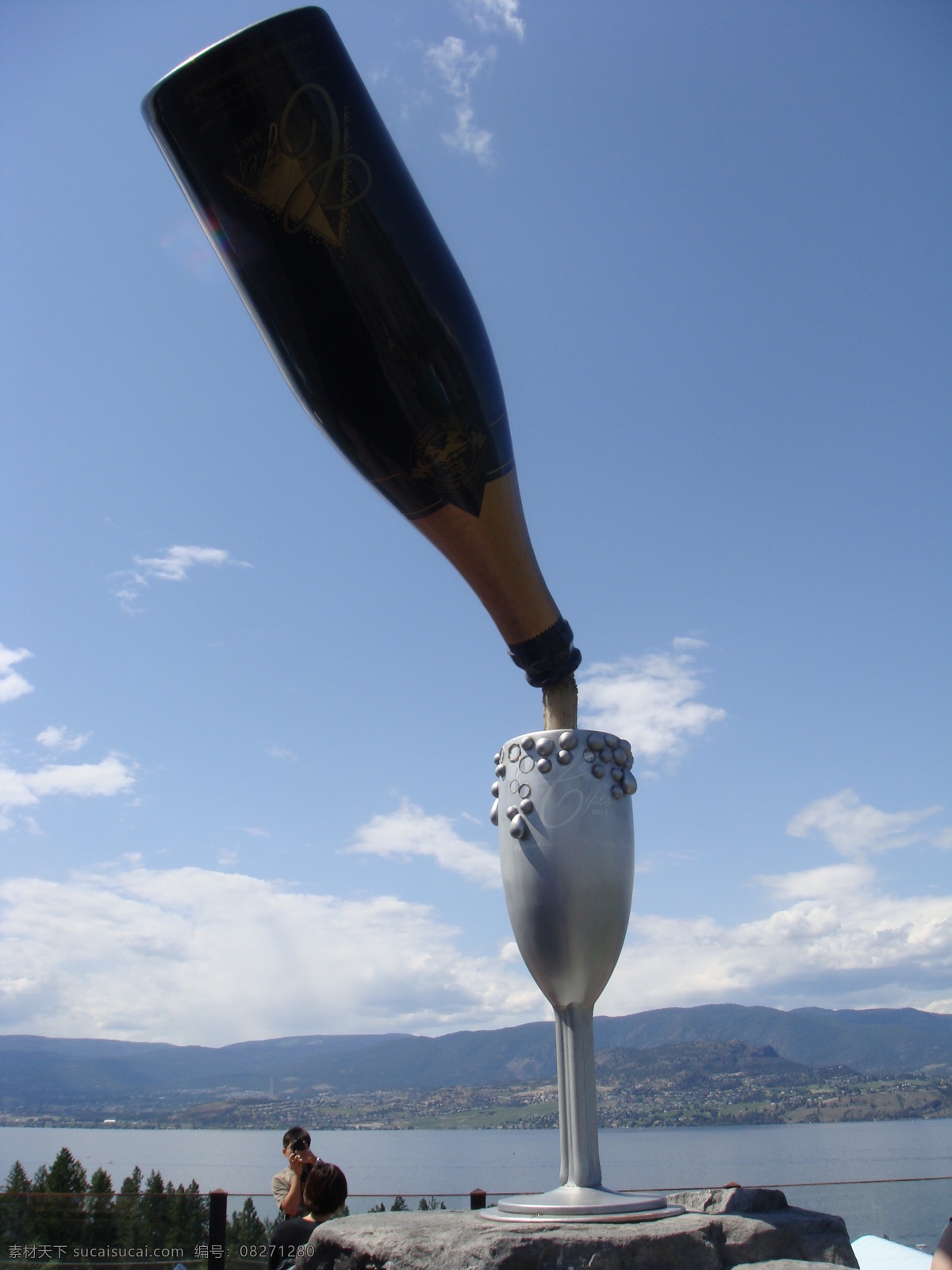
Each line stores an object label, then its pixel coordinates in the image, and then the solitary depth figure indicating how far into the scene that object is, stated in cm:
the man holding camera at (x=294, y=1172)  565
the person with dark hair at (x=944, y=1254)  170
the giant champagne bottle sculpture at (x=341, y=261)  415
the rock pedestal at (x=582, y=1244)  391
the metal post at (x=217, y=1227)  699
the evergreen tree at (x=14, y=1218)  729
